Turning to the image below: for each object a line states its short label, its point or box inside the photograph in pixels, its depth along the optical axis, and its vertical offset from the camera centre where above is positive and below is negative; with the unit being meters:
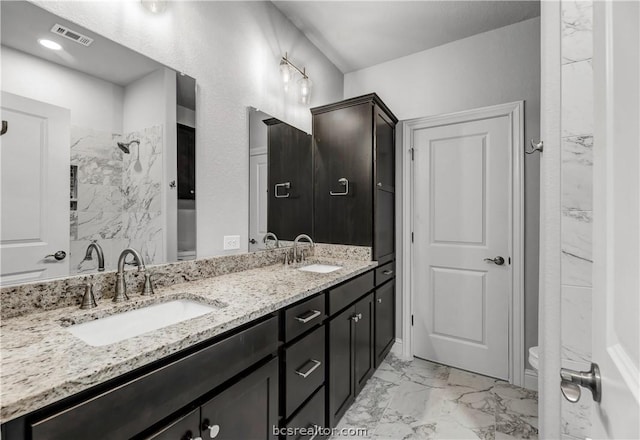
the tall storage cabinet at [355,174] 2.32 +0.38
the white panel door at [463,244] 2.38 -0.21
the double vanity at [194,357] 0.65 -0.40
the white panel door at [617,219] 0.35 +0.00
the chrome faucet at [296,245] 2.31 -0.20
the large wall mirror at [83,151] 1.02 +0.28
